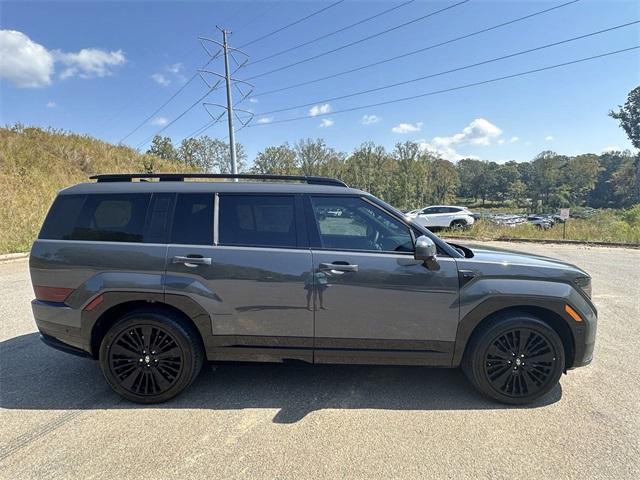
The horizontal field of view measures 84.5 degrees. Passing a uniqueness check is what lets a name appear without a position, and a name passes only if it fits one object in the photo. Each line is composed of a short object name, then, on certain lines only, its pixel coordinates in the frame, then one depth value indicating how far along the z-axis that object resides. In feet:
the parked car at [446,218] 66.47
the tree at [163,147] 155.74
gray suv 9.84
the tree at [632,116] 196.85
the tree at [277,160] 168.14
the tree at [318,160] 171.63
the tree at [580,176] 245.86
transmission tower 78.15
